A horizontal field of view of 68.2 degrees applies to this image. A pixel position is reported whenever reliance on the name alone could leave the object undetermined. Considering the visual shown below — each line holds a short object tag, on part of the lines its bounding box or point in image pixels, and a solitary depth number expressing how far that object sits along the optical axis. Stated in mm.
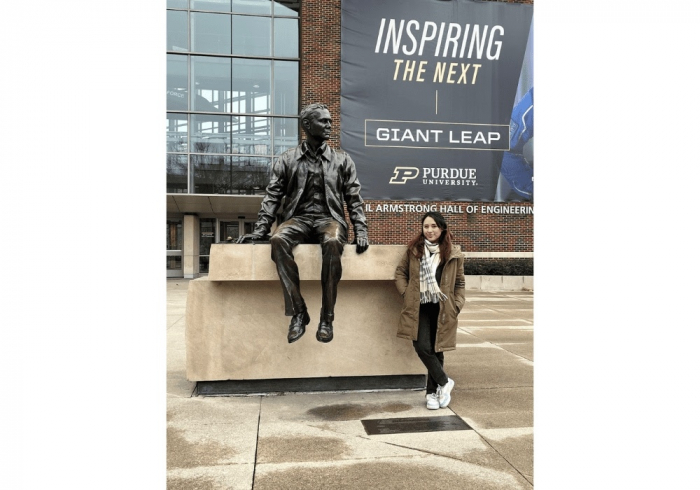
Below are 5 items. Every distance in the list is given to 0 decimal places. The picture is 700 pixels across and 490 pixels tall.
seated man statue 4242
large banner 17156
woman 3707
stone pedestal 4145
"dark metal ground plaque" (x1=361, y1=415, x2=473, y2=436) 3393
